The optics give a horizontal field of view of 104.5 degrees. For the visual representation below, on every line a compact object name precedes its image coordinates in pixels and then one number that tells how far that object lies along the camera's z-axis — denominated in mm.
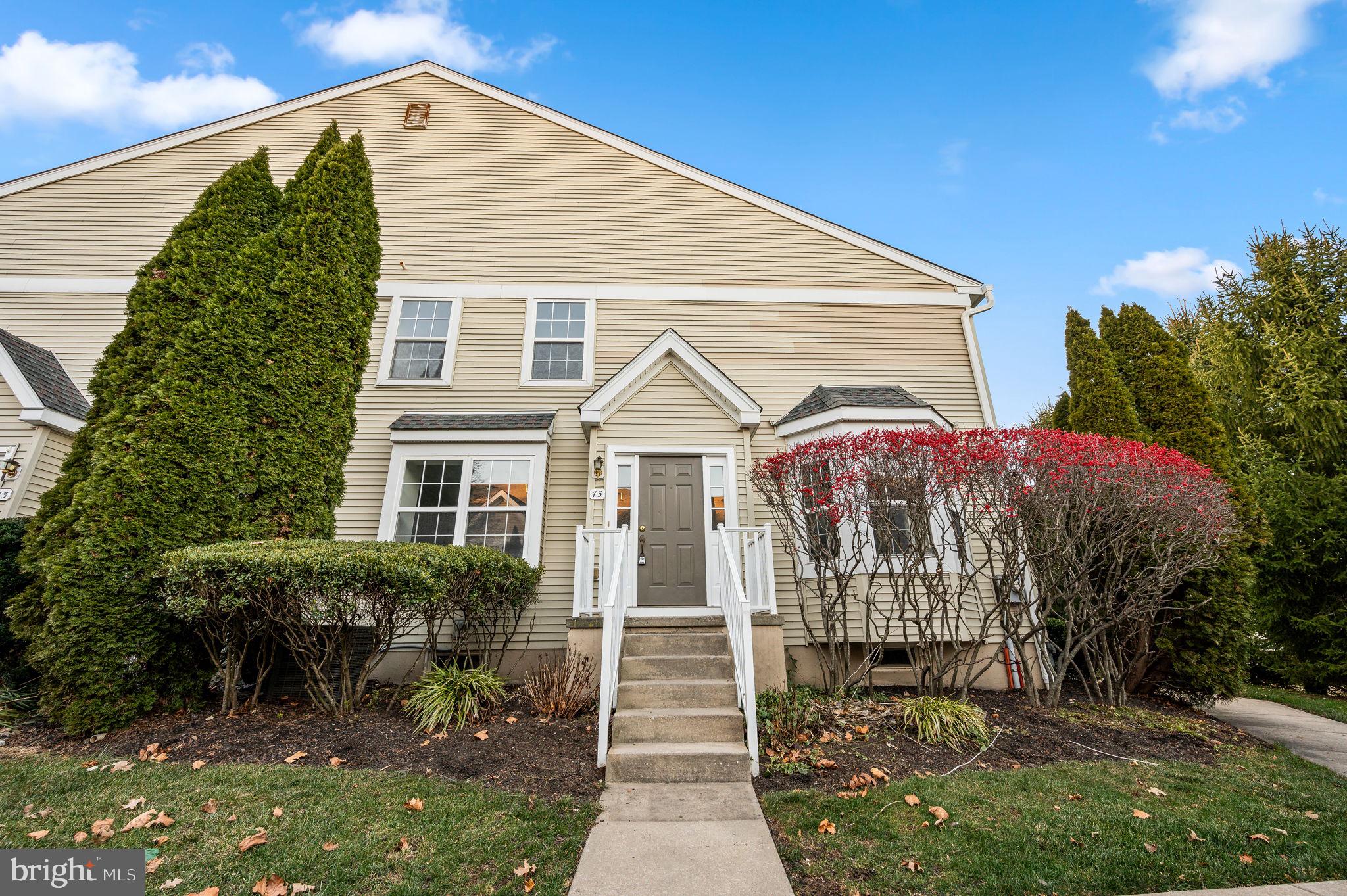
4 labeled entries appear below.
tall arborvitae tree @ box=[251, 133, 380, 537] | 5785
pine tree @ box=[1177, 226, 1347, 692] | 8148
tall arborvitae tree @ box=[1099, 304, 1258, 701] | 6324
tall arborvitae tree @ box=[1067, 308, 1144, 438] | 8188
